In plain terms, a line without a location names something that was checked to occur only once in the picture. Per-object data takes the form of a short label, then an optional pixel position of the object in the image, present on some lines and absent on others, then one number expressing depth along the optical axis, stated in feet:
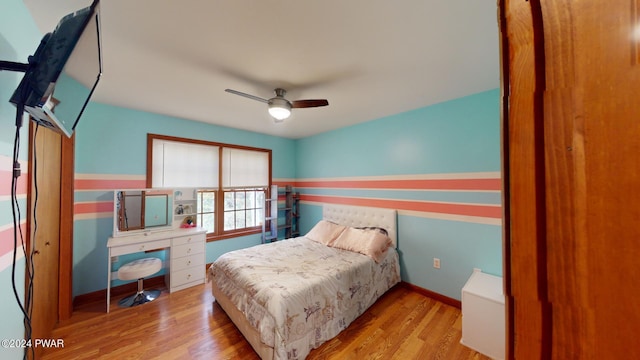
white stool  8.25
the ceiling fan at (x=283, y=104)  6.91
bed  5.76
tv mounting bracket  2.98
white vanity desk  8.62
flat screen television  2.92
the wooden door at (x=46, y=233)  5.72
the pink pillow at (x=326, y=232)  10.45
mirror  9.12
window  10.53
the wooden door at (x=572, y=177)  0.77
